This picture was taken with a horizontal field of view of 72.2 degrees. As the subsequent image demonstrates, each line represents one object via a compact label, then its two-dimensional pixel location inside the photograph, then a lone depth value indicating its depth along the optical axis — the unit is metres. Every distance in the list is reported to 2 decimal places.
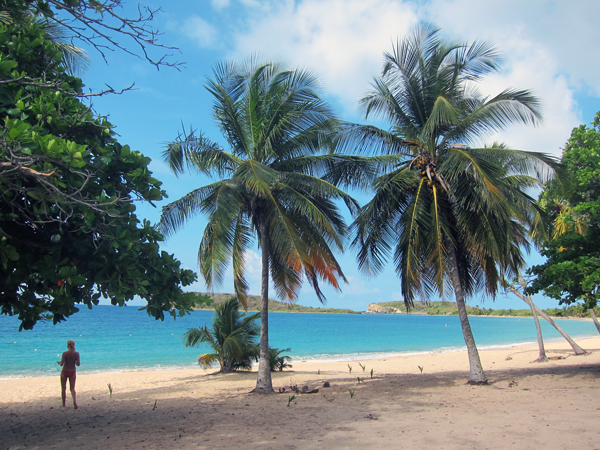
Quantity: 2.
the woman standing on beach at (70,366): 7.81
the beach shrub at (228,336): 12.98
